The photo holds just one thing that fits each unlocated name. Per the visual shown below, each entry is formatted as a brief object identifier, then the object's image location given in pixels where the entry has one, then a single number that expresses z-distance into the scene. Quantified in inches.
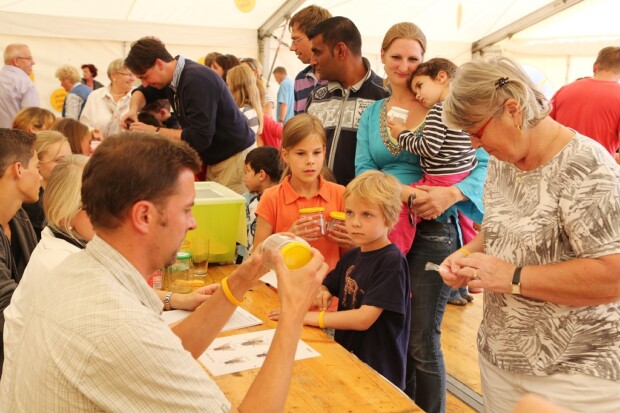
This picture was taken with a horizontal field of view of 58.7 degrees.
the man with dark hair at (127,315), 38.5
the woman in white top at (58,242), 66.3
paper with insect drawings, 65.8
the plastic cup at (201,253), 107.5
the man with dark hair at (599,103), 179.0
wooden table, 57.4
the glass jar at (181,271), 96.6
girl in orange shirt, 100.4
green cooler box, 112.9
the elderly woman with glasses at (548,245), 55.6
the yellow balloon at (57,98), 319.0
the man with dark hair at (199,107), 142.9
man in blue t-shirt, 307.4
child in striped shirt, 92.6
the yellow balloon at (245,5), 306.0
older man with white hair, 216.8
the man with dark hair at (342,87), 108.8
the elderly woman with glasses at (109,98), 209.6
